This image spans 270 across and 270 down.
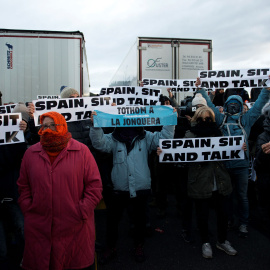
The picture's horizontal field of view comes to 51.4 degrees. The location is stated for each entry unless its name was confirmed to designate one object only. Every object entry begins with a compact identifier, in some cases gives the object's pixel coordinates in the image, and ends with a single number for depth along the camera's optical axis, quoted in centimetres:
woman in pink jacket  240
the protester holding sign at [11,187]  330
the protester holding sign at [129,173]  359
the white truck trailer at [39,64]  764
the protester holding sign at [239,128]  423
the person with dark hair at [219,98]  779
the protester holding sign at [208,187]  375
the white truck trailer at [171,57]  791
